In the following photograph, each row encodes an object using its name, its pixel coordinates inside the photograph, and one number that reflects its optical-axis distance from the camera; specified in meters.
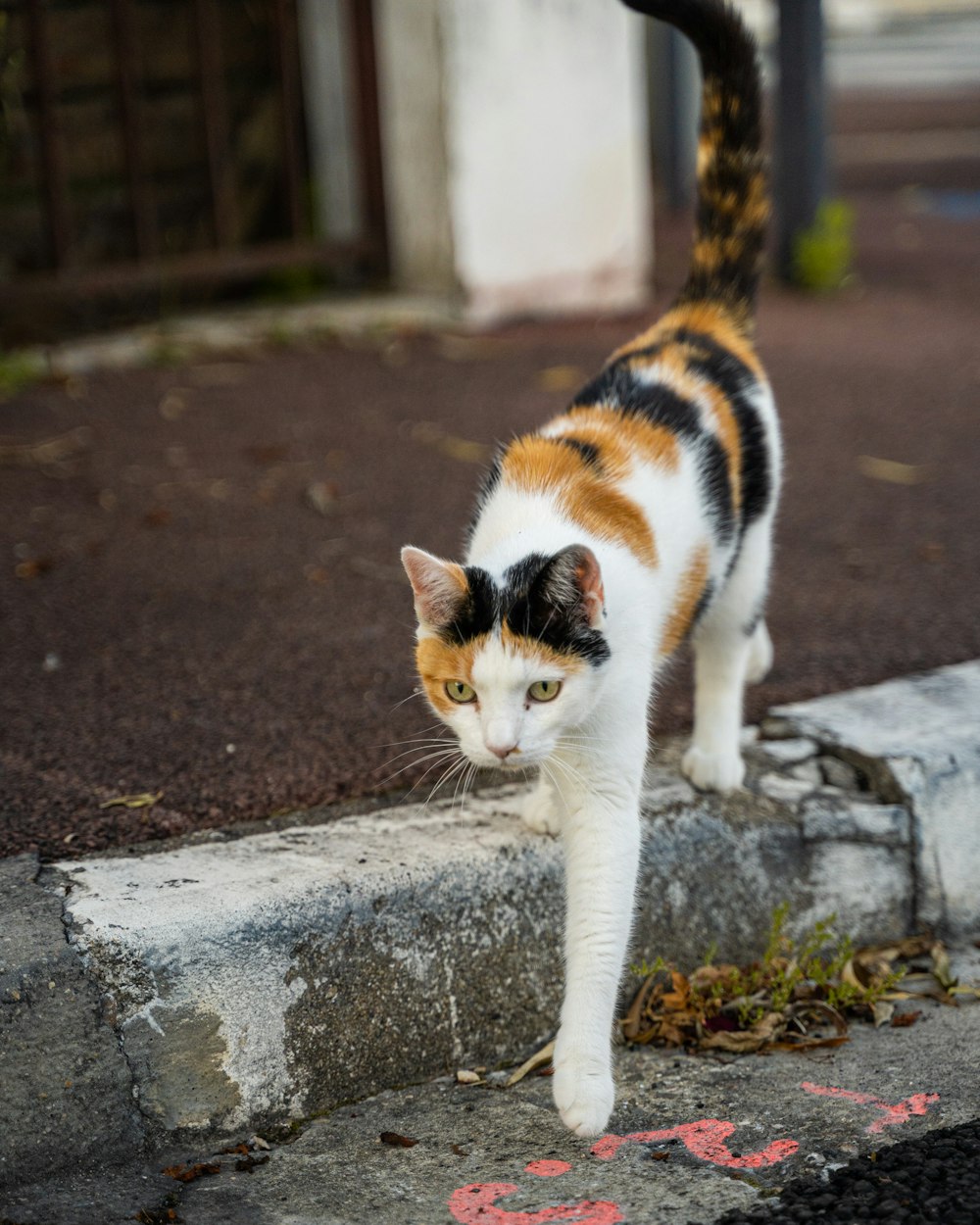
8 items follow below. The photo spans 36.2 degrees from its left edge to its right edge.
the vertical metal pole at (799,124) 6.68
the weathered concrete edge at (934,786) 2.88
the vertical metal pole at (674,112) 9.62
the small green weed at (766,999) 2.54
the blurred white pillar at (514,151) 6.08
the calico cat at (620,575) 2.27
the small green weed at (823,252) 7.05
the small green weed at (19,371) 5.50
